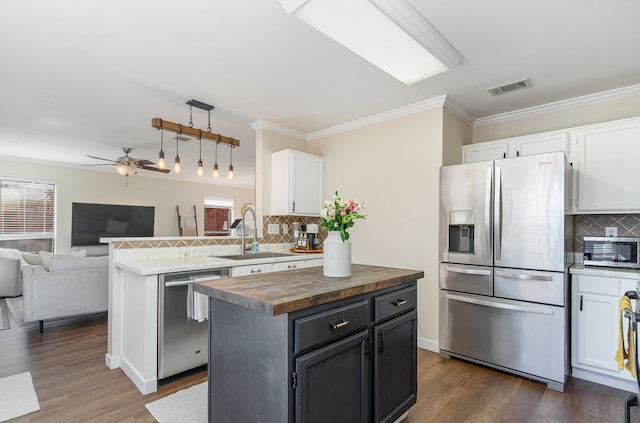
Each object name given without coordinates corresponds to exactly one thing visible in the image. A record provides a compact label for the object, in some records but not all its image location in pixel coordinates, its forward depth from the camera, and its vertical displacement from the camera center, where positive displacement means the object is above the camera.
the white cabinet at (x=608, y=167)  2.77 +0.42
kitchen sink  3.69 -0.50
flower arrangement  1.96 -0.01
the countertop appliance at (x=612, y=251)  2.72 -0.32
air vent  2.94 +1.20
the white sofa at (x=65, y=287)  3.71 -0.89
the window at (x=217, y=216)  9.33 -0.07
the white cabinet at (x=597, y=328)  2.53 -0.92
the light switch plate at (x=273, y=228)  4.25 -0.19
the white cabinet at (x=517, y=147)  3.13 +0.71
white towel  2.54 -0.73
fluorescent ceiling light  1.75 +1.15
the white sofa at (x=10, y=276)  5.21 -1.03
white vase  1.99 -0.26
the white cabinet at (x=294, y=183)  4.06 +0.40
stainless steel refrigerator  2.58 -0.43
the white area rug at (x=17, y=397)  2.19 -1.35
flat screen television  6.95 -0.19
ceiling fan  5.34 +0.81
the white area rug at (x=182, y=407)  2.13 -1.35
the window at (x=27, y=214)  6.28 -0.02
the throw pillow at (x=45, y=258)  4.48 -0.64
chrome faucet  3.80 -0.23
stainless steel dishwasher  2.52 -0.94
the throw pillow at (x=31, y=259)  5.82 -0.83
